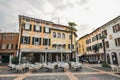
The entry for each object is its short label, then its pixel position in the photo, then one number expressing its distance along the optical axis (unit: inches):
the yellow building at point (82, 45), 1201.5
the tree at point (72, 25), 711.6
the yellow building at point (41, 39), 602.3
